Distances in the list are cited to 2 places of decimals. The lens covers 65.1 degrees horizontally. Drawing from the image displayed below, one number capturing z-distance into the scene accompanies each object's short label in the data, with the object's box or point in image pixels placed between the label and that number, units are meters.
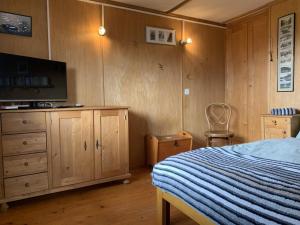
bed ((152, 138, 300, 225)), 0.98
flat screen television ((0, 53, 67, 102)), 2.35
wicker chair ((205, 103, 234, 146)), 4.34
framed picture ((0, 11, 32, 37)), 2.64
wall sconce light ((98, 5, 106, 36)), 3.17
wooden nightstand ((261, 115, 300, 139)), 3.05
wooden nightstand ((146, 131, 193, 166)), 3.39
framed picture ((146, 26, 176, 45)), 3.64
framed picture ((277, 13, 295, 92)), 3.35
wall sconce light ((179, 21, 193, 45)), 3.94
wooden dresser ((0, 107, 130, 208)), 2.23
